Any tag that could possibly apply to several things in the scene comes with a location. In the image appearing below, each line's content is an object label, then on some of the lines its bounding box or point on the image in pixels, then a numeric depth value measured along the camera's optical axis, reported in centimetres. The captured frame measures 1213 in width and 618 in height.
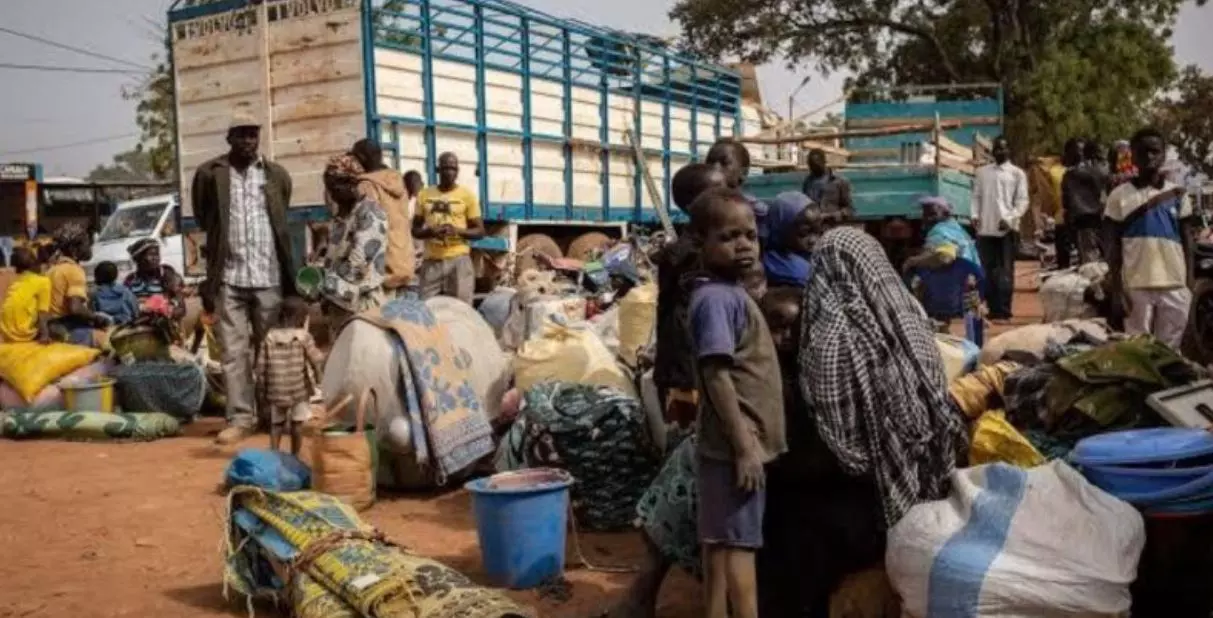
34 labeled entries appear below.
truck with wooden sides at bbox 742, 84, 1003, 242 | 1057
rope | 342
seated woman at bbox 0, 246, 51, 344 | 768
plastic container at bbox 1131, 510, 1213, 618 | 299
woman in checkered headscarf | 314
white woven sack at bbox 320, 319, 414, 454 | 506
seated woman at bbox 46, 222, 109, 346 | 786
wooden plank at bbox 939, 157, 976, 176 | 1121
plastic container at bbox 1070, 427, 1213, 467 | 302
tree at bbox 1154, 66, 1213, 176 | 3578
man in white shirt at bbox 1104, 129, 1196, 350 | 588
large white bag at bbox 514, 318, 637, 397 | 536
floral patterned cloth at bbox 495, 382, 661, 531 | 456
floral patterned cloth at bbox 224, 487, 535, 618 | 309
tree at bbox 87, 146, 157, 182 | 6316
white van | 1462
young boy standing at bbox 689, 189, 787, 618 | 291
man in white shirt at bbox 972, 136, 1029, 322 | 990
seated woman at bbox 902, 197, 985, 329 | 661
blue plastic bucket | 376
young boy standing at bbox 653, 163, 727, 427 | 380
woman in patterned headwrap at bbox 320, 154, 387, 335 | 581
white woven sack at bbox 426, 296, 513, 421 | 545
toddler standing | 568
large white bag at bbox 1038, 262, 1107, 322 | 797
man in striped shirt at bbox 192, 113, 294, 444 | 629
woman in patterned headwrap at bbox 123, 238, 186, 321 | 876
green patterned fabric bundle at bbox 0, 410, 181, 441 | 688
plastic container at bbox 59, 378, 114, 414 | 723
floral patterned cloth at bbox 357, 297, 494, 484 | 498
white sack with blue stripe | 273
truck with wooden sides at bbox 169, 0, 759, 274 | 900
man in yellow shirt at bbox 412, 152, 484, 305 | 753
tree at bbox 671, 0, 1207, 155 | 2248
